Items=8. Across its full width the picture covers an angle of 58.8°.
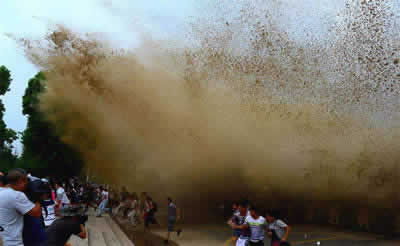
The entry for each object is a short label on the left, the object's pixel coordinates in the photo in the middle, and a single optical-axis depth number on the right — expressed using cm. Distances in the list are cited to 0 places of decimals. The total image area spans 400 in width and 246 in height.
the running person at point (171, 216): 1094
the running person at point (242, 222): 631
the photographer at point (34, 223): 321
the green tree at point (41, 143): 2273
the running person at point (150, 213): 1313
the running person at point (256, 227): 609
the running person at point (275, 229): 613
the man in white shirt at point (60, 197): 915
